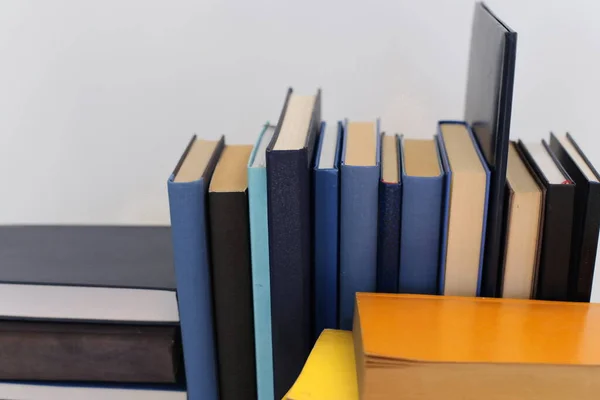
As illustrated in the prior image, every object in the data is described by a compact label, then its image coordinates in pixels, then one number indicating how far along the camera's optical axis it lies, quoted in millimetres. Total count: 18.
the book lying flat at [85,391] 531
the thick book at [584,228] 454
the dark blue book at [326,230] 466
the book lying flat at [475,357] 386
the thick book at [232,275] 470
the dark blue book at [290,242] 433
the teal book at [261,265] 452
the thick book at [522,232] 460
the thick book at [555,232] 457
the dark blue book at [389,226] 466
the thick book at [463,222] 455
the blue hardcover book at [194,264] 463
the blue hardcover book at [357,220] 460
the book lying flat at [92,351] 515
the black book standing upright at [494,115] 434
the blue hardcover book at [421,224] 461
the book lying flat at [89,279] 527
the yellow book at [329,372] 414
